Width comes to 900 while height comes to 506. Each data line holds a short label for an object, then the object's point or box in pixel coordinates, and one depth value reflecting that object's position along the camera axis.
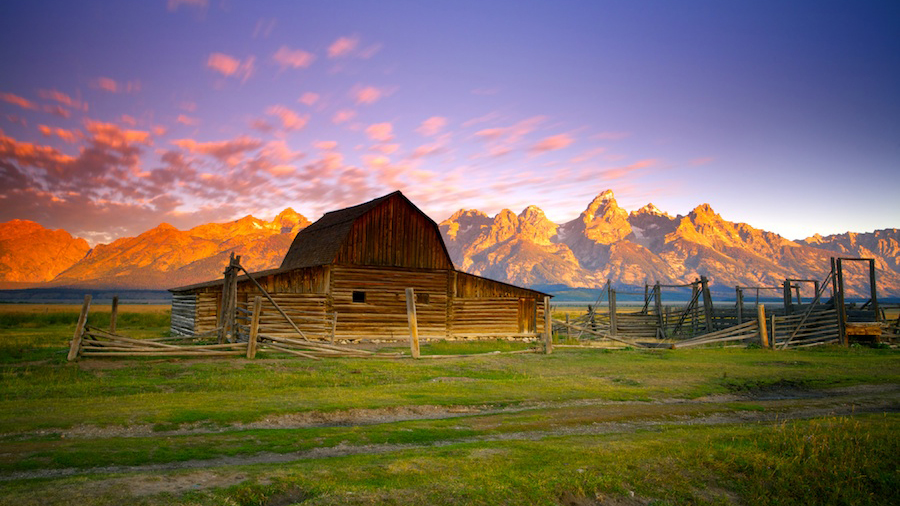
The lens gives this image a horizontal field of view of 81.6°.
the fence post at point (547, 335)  22.50
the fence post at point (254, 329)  18.52
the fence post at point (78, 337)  16.55
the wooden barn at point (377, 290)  29.42
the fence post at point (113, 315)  26.36
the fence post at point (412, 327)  19.89
